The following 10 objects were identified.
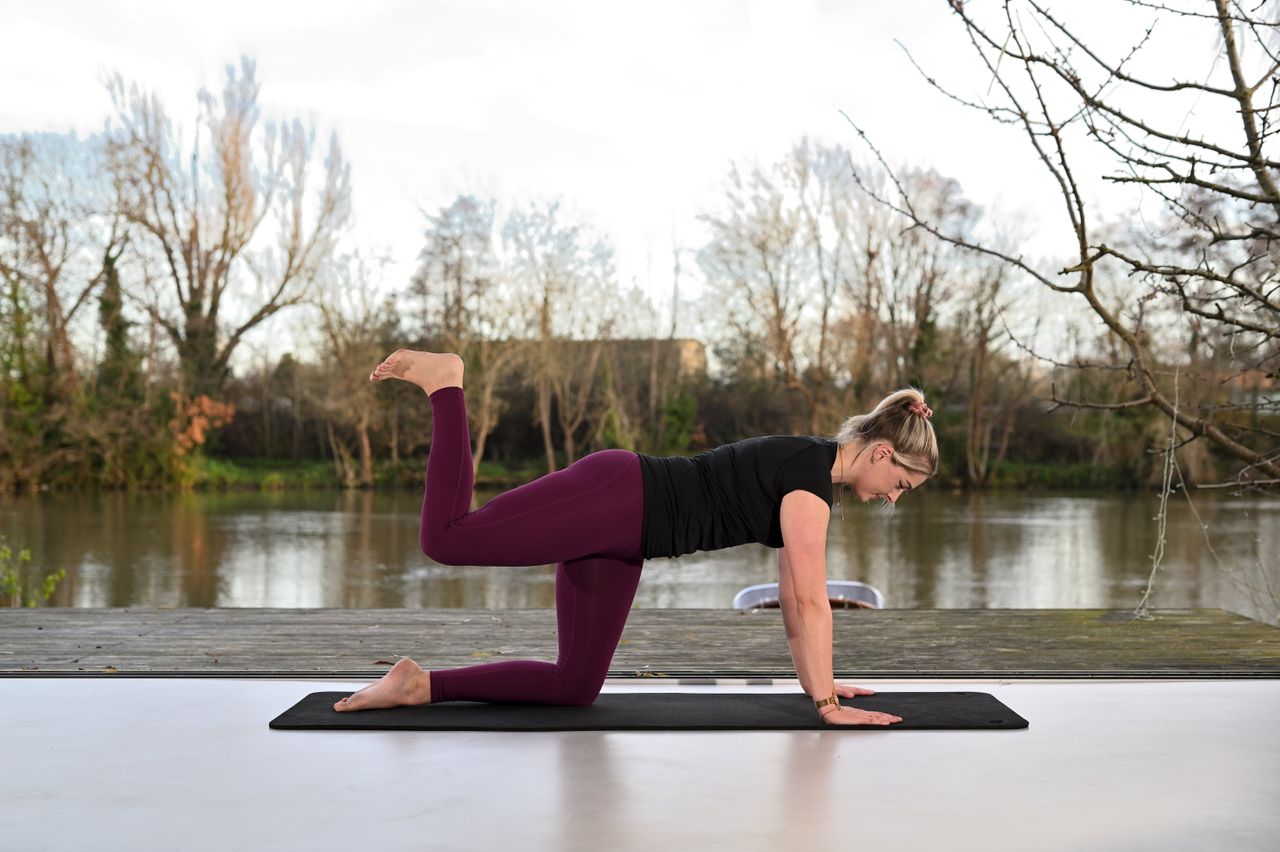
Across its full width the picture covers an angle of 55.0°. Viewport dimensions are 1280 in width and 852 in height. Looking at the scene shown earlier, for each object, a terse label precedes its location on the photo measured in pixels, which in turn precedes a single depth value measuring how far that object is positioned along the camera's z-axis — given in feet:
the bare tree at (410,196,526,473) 68.08
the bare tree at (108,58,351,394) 66.08
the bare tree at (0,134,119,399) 56.44
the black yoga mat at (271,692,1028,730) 8.32
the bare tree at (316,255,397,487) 66.28
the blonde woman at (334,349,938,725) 8.05
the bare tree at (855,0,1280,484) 12.00
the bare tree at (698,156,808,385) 68.74
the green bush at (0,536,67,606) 20.88
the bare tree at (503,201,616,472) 68.39
